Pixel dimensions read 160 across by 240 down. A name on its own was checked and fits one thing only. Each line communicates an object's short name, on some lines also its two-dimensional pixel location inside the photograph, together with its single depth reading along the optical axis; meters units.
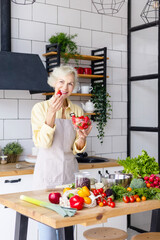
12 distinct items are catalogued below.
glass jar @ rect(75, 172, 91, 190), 2.46
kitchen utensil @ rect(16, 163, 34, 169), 3.77
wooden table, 1.98
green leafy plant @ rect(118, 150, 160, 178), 2.74
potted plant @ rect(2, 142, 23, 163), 4.13
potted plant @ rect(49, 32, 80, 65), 4.38
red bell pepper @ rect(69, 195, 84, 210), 2.12
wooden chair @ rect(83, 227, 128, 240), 2.84
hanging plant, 4.72
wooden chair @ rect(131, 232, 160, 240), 2.71
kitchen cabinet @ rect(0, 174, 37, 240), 3.56
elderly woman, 3.14
